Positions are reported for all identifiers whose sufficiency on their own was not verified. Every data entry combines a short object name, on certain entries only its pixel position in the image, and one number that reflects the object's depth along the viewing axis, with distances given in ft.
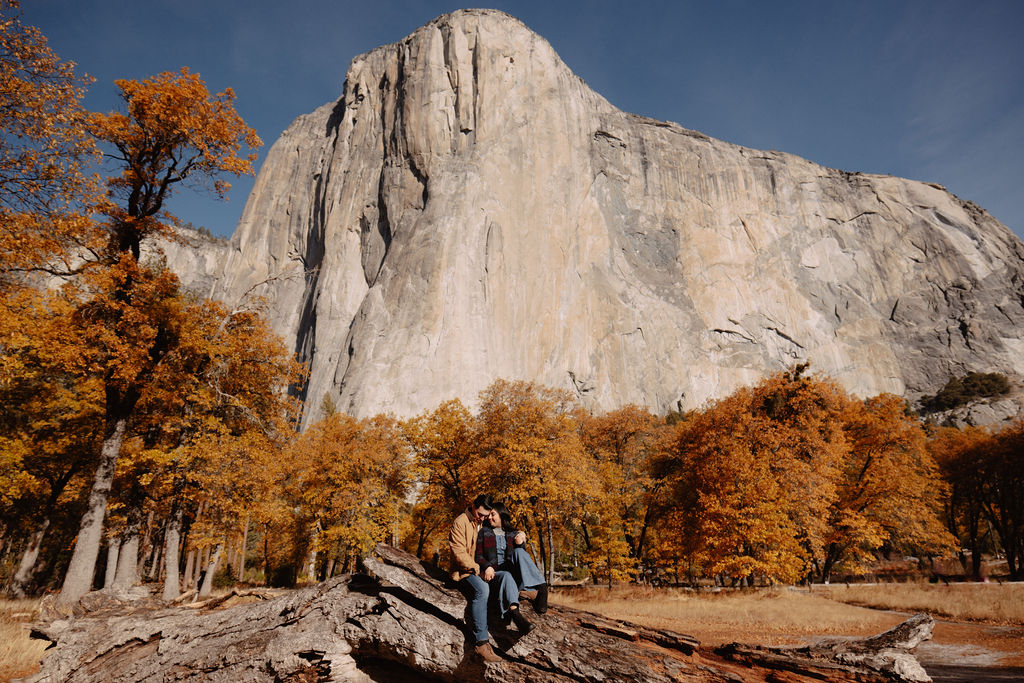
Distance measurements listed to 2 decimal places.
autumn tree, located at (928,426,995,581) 98.89
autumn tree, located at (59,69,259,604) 36.70
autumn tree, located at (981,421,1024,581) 93.10
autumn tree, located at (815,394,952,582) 78.64
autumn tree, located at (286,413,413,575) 77.66
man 16.28
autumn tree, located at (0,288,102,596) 52.11
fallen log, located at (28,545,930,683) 15.81
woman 16.58
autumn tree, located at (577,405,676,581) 82.43
